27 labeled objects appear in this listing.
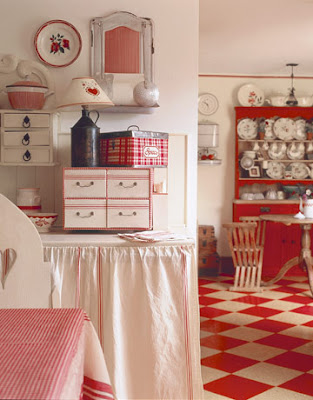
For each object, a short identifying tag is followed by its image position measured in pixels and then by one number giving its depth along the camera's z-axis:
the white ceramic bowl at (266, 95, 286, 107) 7.45
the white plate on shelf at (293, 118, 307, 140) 7.67
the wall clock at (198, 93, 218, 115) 7.64
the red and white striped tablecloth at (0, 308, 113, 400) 0.86
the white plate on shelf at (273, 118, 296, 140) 7.64
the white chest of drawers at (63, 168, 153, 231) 3.11
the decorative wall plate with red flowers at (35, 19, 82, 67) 3.53
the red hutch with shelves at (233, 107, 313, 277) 7.41
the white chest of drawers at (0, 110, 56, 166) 3.37
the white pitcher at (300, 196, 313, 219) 6.33
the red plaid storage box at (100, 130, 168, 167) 3.17
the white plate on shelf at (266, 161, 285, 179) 7.67
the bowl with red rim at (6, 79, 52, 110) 3.34
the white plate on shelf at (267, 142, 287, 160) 7.68
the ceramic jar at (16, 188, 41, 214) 3.33
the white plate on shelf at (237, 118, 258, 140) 7.61
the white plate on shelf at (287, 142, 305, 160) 7.68
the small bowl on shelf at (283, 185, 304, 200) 7.50
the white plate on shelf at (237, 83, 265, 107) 7.57
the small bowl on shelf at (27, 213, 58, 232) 3.22
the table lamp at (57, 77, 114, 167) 3.09
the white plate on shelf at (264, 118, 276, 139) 7.63
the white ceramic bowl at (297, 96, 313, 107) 7.53
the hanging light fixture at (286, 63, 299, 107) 7.42
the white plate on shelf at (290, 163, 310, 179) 7.69
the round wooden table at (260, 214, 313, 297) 6.18
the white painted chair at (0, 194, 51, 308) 2.25
